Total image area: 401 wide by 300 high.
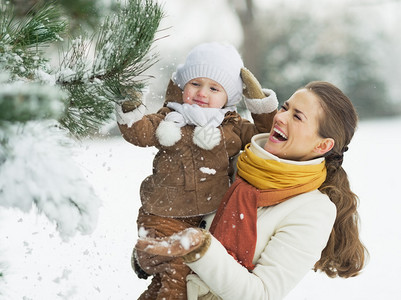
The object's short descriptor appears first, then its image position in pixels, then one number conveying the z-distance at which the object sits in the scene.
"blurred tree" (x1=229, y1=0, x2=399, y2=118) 7.56
